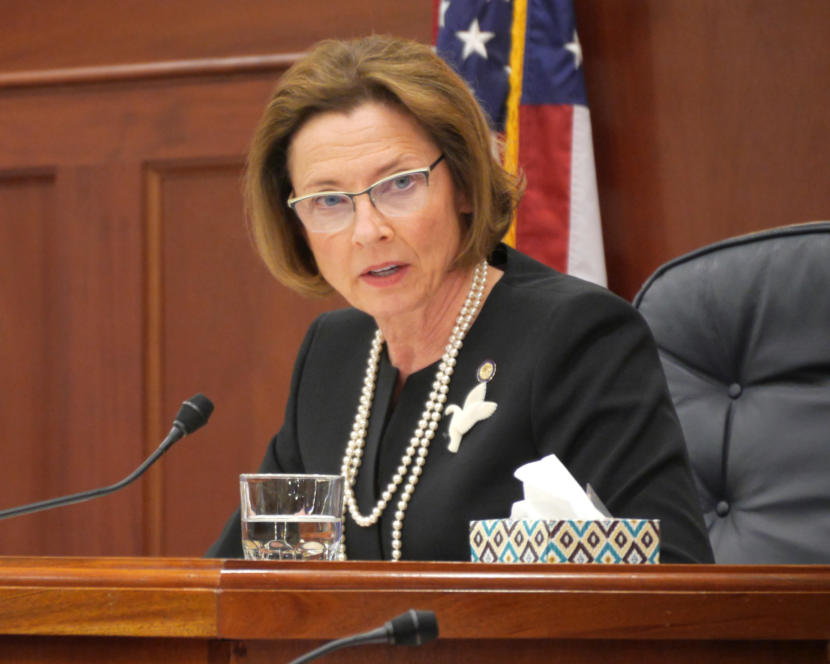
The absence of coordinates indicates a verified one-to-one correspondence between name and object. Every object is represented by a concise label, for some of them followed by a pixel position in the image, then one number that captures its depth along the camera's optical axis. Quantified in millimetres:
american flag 7825
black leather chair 7069
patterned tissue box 6570
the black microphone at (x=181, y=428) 6814
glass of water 6723
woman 6998
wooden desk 6415
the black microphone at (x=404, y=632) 6065
